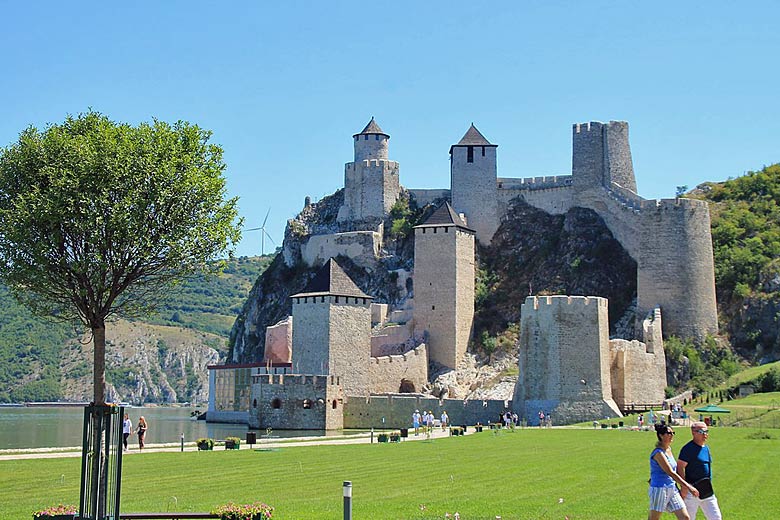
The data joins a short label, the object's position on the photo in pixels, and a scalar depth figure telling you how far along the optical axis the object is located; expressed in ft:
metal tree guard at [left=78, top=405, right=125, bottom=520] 45.78
